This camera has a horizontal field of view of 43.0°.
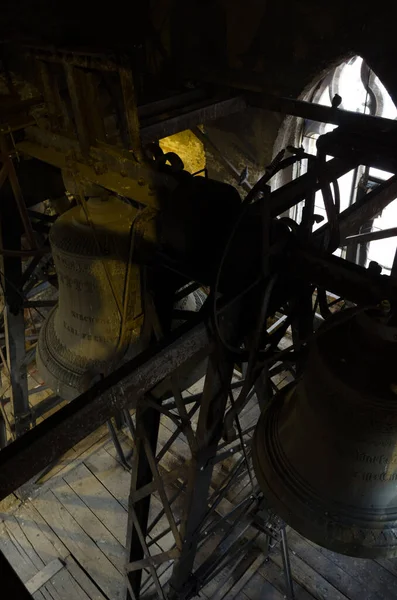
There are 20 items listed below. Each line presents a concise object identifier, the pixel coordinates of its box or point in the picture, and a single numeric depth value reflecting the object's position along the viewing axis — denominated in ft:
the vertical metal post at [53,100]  6.82
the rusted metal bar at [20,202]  8.59
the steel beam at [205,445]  7.60
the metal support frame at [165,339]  5.70
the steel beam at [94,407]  5.14
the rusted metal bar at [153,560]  10.45
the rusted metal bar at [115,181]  6.58
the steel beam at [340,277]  5.87
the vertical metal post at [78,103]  6.43
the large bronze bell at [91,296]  7.46
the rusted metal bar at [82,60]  5.92
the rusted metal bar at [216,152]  22.00
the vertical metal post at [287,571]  13.69
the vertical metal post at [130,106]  6.04
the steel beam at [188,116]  12.90
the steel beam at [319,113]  7.55
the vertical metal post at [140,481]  9.20
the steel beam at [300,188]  6.88
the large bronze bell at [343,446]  4.99
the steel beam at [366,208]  8.64
